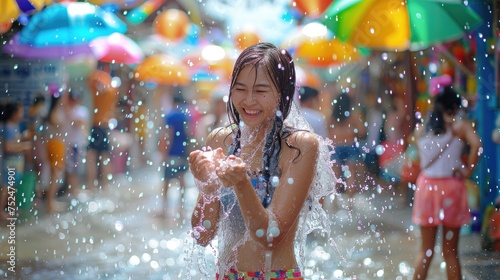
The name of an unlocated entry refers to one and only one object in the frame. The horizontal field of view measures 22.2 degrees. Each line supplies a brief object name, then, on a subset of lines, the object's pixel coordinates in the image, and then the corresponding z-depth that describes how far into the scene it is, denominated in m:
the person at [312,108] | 11.59
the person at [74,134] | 19.33
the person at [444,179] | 8.57
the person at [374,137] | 18.34
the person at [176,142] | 15.60
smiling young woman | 4.18
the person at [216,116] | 15.75
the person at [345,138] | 14.83
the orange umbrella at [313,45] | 18.06
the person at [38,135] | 17.20
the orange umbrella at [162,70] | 20.23
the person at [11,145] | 13.91
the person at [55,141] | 18.03
